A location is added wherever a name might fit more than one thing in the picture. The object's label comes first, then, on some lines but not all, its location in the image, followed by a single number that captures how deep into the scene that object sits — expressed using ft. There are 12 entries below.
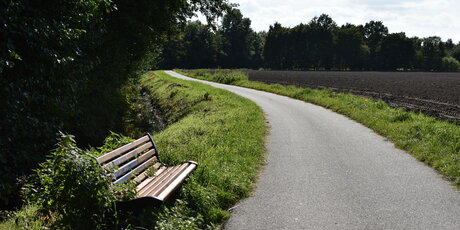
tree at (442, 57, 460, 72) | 336.90
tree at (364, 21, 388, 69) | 344.39
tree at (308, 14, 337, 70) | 351.67
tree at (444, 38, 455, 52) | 562.75
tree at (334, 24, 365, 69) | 344.69
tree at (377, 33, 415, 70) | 327.67
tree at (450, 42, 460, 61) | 401.29
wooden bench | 14.39
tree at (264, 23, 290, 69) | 365.61
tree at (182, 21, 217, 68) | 364.17
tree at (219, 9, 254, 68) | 387.55
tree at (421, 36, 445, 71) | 340.80
